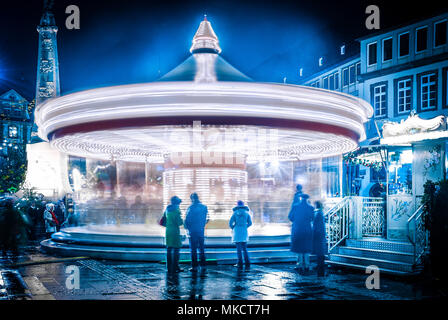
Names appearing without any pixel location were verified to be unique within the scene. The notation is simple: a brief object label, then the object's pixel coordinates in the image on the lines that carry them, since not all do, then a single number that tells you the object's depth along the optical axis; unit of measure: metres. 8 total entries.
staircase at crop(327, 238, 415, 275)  8.94
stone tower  39.48
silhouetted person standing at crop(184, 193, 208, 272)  9.30
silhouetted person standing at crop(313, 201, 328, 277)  8.95
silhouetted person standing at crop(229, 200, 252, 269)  9.56
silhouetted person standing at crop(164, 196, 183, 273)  8.80
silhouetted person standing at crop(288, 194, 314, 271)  9.04
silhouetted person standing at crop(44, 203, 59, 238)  16.44
